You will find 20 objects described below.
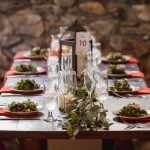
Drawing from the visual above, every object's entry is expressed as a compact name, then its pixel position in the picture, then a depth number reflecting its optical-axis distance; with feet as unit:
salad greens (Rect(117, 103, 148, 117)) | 8.46
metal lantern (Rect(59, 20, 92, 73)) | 10.89
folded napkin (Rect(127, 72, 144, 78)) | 12.00
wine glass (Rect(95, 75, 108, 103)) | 9.36
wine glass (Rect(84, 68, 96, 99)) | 8.87
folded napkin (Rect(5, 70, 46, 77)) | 12.27
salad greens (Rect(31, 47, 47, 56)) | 14.64
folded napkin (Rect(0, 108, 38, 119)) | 8.64
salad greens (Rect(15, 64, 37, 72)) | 12.45
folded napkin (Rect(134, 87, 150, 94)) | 10.32
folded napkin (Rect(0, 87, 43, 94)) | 10.35
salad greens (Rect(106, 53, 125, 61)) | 13.97
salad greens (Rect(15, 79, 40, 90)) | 10.52
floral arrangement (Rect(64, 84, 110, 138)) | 7.74
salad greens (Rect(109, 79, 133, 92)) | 10.36
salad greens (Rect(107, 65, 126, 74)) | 12.05
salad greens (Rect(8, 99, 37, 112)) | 8.79
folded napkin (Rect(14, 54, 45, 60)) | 14.35
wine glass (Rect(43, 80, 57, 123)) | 8.53
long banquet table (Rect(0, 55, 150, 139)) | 7.78
